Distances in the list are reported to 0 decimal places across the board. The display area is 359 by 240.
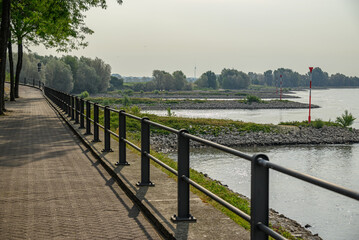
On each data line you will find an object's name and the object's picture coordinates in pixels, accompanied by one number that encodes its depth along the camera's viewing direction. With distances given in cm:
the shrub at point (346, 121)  4869
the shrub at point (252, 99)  11158
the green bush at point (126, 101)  7731
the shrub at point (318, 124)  4684
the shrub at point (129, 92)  15700
